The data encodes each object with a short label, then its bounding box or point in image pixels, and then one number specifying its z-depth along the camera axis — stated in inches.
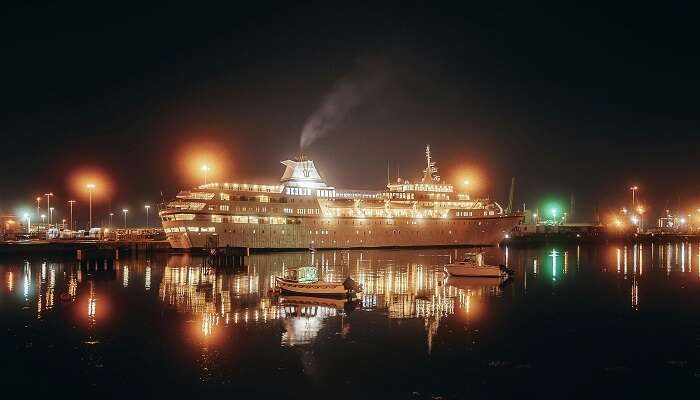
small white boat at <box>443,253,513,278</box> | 1834.4
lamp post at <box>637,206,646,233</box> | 6633.9
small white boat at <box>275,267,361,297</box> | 1331.4
